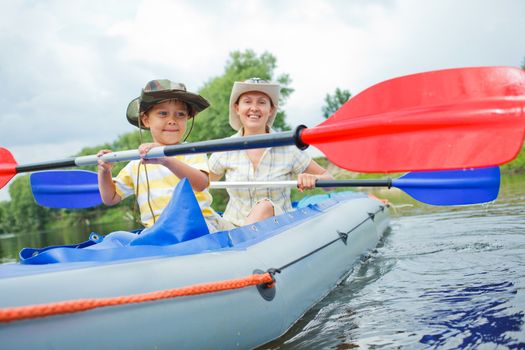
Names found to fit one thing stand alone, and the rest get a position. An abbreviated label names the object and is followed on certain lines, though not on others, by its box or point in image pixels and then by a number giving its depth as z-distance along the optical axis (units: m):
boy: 2.67
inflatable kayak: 1.31
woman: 3.49
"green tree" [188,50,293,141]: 21.47
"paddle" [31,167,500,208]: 3.53
